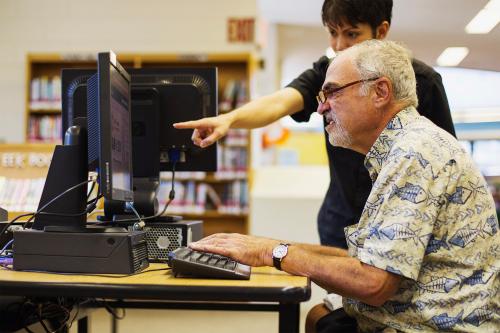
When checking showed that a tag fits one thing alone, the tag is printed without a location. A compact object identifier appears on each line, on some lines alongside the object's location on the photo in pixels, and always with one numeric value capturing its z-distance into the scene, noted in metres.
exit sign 6.03
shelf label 3.12
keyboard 1.30
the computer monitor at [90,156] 1.37
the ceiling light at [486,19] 3.51
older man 1.25
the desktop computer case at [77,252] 1.35
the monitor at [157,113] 1.86
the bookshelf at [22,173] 2.77
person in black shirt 2.05
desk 1.19
